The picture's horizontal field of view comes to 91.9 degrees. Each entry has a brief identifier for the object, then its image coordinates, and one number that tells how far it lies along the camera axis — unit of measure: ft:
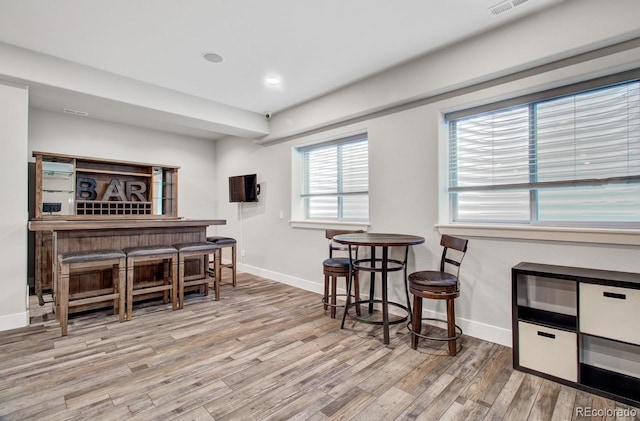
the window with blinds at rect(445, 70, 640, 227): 7.38
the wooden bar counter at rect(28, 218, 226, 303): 10.44
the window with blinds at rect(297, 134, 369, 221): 12.96
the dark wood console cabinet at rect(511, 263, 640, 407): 6.19
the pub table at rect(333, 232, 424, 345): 8.63
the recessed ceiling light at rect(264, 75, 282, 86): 11.75
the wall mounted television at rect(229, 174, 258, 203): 17.30
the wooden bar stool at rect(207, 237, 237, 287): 14.70
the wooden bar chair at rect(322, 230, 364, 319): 10.64
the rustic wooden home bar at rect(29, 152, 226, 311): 11.16
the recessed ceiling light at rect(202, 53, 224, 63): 10.12
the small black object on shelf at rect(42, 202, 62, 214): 14.42
